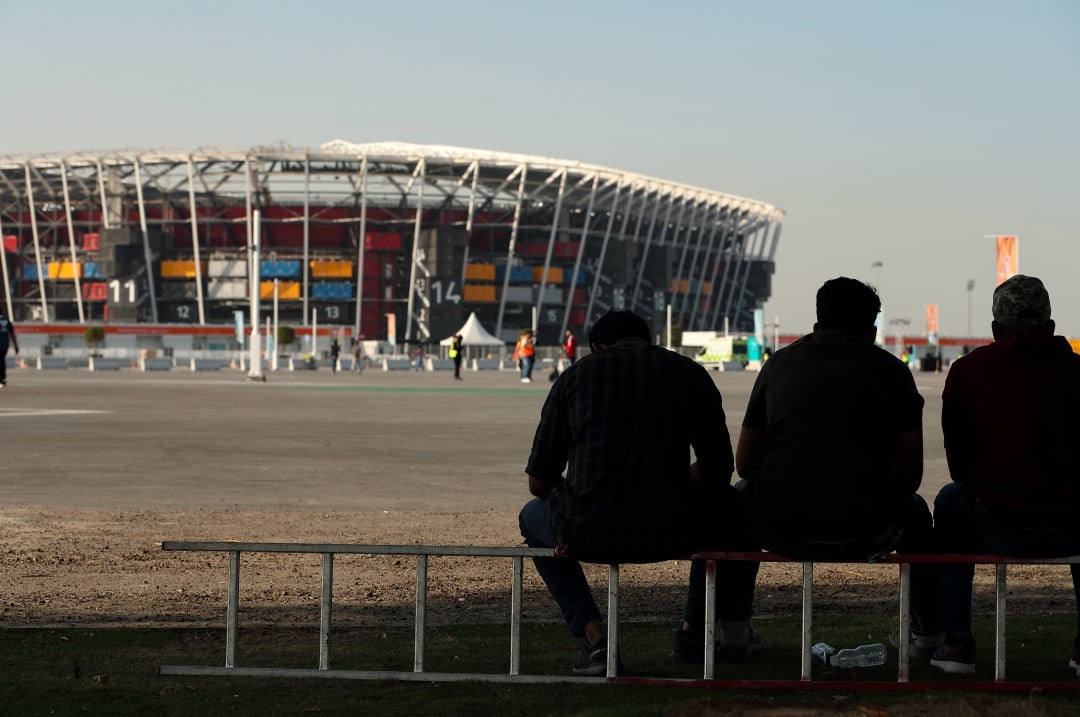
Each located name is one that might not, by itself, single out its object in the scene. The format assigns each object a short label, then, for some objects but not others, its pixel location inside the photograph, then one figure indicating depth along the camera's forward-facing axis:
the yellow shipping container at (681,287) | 145.50
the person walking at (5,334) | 28.08
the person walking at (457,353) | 53.44
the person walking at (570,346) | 45.22
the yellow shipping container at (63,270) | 127.61
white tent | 95.69
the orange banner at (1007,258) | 31.53
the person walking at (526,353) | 47.94
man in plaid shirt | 5.38
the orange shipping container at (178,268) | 126.12
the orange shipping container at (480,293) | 130.62
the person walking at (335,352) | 68.06
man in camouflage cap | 5.49
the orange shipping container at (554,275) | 133.75
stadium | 118.88
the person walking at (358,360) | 68.00
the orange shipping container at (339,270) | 126.69
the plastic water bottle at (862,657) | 5.70
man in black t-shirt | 5.33
